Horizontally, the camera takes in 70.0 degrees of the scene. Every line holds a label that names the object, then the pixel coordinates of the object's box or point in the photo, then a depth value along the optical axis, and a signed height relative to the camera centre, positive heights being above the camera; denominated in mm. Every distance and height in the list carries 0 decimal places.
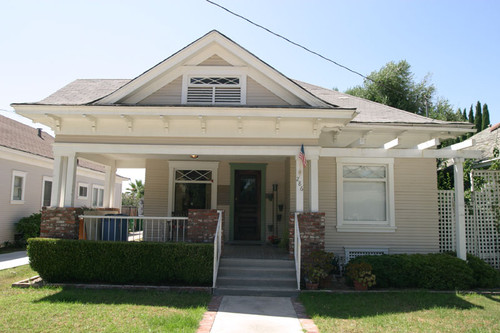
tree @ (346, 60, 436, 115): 29234 +9508
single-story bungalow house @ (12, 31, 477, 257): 8461 +1338
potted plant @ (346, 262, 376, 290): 7582 -1566
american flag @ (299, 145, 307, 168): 8219 +1035
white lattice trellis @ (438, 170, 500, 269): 9961 -465
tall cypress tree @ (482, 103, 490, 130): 32756 +8209
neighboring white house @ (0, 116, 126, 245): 13945 +1058
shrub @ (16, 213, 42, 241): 14328 -1198
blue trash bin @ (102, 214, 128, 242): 8664 -794
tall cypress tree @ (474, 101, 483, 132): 32794 +8068
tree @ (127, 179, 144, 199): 31812 +893
